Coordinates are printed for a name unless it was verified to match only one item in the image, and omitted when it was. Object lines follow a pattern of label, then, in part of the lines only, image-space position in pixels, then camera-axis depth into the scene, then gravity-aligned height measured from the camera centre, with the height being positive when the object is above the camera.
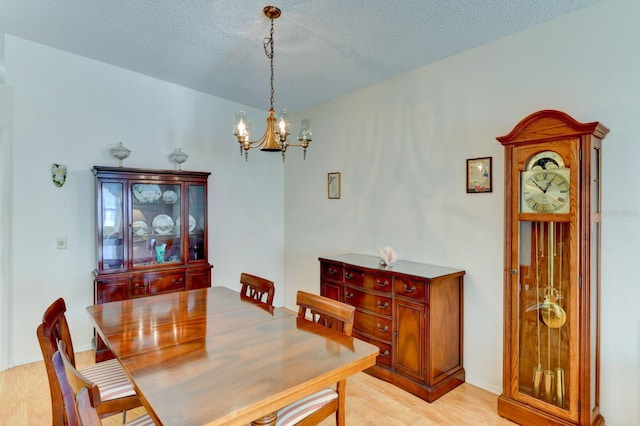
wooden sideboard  2.60 -0.90
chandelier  2.22 +0.54
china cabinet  3.25 -0.22
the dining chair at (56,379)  1.57 -0.92
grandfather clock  2.05 -0.39
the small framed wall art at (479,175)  2.75 +0.30
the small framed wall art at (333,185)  4.12 +0.32
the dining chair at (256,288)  2.37 -0.56
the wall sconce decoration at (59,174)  3.23 +0.36
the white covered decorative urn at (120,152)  3.39 +0.59
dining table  1.15 -0.63
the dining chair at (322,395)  1.63 -0.95
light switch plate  3.29 -0.29
